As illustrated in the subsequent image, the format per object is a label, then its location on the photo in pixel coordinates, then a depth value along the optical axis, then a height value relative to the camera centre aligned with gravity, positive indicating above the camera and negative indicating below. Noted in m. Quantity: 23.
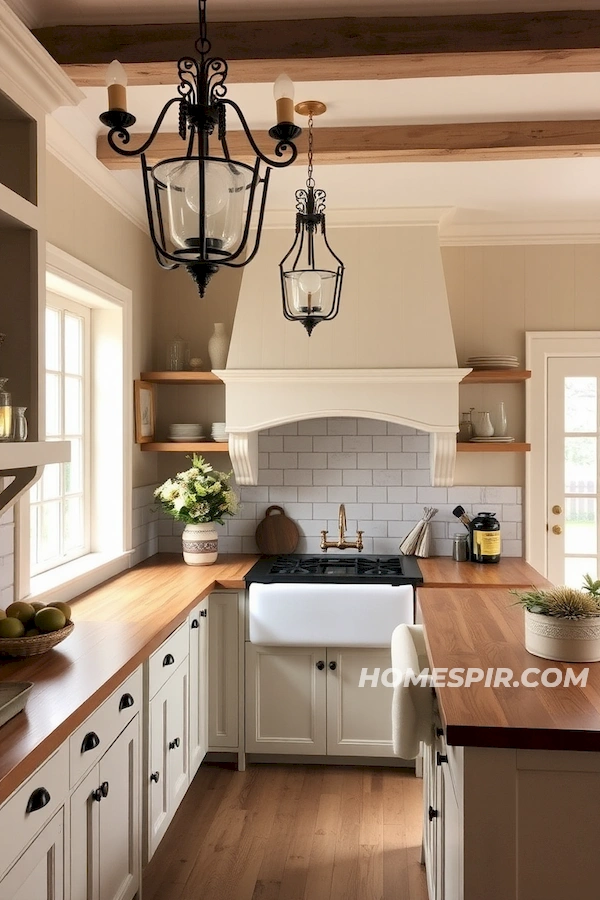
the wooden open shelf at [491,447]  4.26 -0.02
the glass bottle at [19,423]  2.05 +0.05
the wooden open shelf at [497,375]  4.23 +0.37
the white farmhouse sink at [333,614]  3.72 -0.82
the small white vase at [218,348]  4.43 +0.54
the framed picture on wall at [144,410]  4.23 +0.19
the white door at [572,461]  4.52 -0.10
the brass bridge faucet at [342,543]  4.36 -0.56
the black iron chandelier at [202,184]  1.35 +0.46
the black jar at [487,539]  4.23 -0.52
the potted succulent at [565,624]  2.07 -0.48
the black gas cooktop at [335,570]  3.78 -0.65
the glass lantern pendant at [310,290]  2.89 +0.58
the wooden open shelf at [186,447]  4.35 -0.02
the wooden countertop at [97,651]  1.76 -0.65
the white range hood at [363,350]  4.10 +0.50
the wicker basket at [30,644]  2.30 -0.60
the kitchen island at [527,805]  1.61 -0.75
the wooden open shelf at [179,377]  4.31 +0.37
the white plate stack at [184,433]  4.46 +0.06
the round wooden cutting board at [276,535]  4.50 -0.53
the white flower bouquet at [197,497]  4.05 -0.28
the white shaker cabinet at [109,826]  2.04 -1.09
